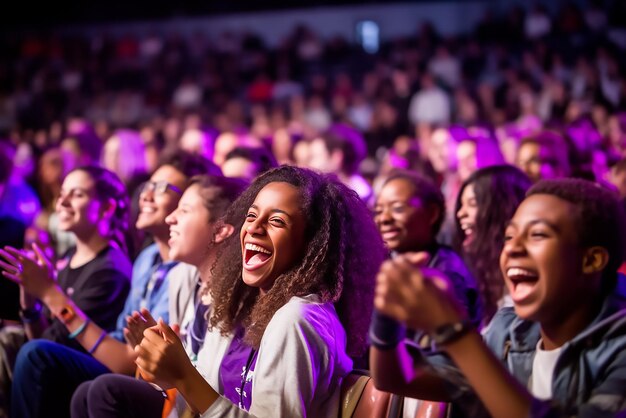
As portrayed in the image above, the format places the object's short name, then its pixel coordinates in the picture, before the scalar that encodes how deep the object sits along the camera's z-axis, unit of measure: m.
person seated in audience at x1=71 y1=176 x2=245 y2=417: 2.68
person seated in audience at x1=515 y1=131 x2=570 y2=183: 4.37
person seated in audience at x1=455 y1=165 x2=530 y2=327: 3.31
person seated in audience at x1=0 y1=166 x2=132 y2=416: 3.41
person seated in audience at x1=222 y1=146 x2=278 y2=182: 4.46
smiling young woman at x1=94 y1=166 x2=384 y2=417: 2.13
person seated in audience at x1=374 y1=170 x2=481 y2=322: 3.60
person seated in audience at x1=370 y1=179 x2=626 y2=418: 1.68
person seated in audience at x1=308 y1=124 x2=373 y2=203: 5.85
